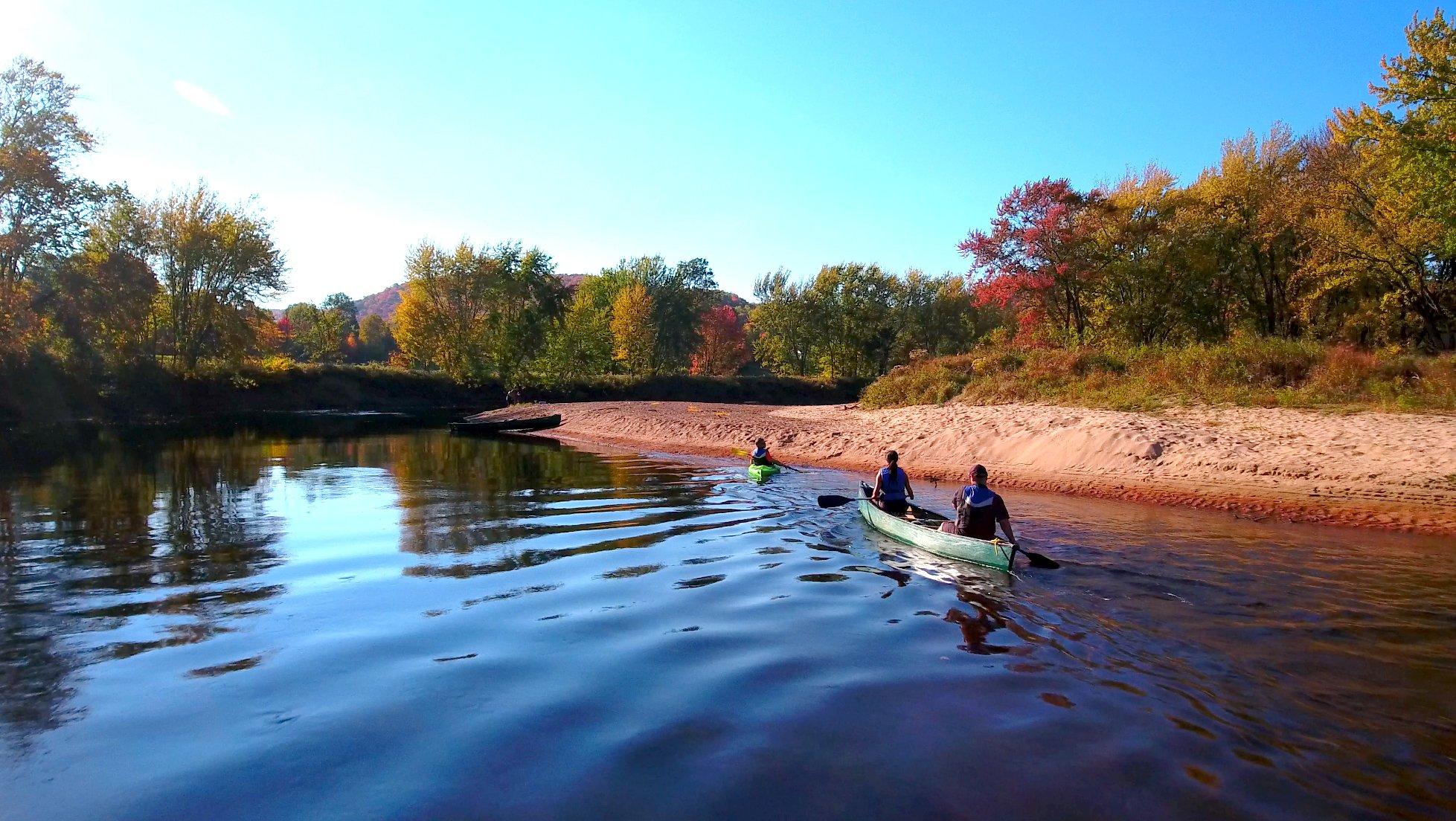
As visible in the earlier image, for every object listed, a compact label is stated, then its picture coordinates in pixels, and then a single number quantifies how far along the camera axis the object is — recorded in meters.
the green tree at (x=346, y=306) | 132.25
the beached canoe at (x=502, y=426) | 43.44
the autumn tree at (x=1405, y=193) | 23.70
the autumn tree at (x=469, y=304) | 70.38
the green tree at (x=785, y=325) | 74.81
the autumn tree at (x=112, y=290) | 43.84
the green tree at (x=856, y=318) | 73.62
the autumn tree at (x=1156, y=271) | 34.47
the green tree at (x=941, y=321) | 74.81
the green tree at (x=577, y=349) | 64.81
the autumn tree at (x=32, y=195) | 40.28
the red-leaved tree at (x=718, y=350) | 89.81
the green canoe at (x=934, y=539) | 11.34
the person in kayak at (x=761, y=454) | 23.06
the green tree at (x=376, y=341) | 118.81
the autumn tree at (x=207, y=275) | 54.47
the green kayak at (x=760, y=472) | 22.62
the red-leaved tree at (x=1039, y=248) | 36.56
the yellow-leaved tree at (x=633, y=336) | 76.12
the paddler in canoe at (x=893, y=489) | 15.02
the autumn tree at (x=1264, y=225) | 33.66
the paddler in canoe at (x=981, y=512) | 12.12
